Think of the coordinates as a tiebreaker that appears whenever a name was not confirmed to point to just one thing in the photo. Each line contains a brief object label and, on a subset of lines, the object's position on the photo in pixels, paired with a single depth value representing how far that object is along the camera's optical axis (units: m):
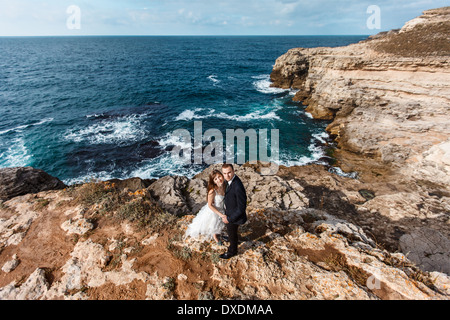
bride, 5.08
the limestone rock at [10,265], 5.33
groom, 4.78
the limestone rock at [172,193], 10.29
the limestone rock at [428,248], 7.17
